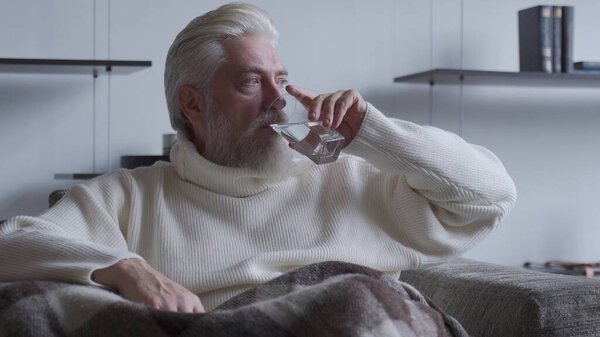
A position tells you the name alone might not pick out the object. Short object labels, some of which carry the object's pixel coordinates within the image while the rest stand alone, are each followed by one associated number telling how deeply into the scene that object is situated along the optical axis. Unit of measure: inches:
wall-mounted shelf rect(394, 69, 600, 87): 117.3
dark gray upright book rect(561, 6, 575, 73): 119.0
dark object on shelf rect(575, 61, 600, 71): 122.0
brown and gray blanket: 40.9
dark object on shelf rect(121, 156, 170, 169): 104.1
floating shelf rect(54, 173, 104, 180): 105.0
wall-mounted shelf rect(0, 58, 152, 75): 102.9
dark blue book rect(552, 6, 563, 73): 118.8
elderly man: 63.1
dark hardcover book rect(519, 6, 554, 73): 118.6
